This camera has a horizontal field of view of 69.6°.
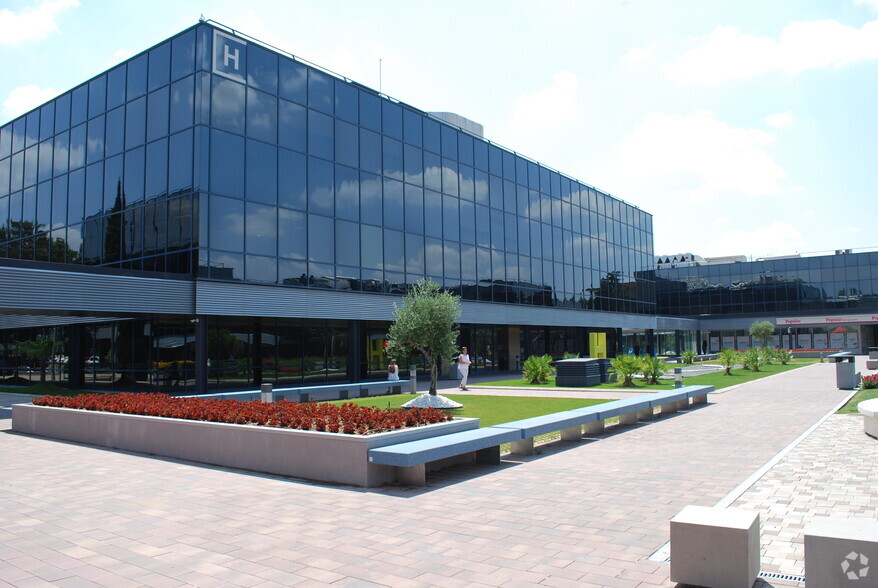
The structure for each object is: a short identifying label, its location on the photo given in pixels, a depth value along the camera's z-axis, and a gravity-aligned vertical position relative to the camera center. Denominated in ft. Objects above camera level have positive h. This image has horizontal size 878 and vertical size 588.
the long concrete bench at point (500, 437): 27.91 -5.11
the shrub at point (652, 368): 86.58 -4.20
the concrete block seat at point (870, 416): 39.01 -5.01
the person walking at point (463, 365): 84.29 -3.56
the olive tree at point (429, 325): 64.69 +1.42
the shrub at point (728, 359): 108.37 -3.80
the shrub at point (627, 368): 84.43 -4.07
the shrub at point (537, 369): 93.15 -4.58
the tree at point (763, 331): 182.70 +1.63
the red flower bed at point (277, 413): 31.81 -4.19
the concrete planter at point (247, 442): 29.27 -5.65
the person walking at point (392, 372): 90.99 -4.77
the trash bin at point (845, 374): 74.43 -4.47
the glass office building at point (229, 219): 73.31 +17.02
